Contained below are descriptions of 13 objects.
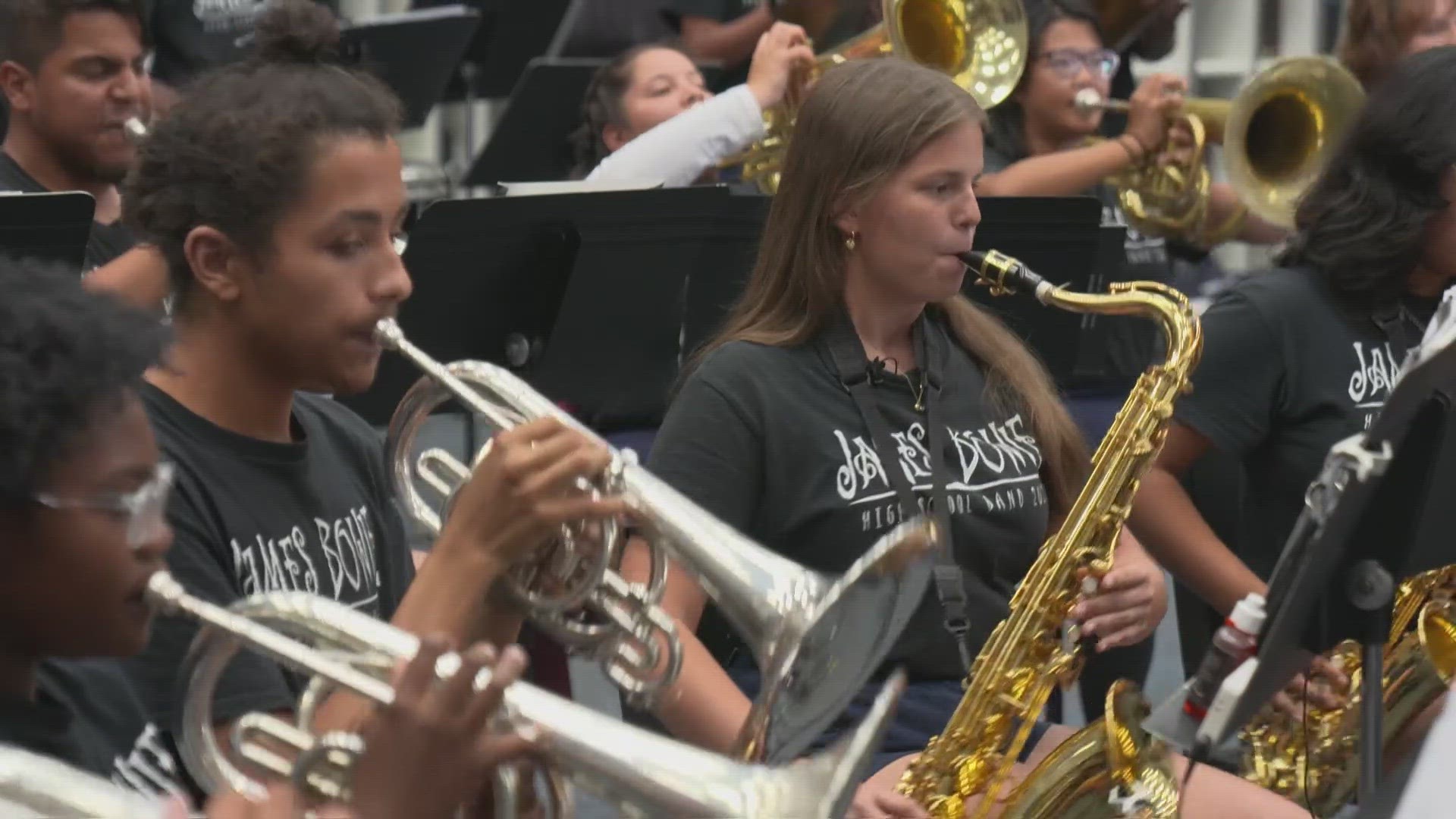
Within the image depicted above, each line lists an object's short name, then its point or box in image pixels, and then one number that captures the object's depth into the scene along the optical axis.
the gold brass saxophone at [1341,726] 6.21
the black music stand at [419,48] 10.12
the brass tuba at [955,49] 8.73
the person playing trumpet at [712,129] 8.27
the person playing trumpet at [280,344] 4.08
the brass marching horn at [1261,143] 8.51
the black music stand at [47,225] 5.40
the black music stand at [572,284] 6.97
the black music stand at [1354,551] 3.83
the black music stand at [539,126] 9.80
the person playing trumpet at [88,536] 3.12
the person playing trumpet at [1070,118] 8.70
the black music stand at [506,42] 12.49
